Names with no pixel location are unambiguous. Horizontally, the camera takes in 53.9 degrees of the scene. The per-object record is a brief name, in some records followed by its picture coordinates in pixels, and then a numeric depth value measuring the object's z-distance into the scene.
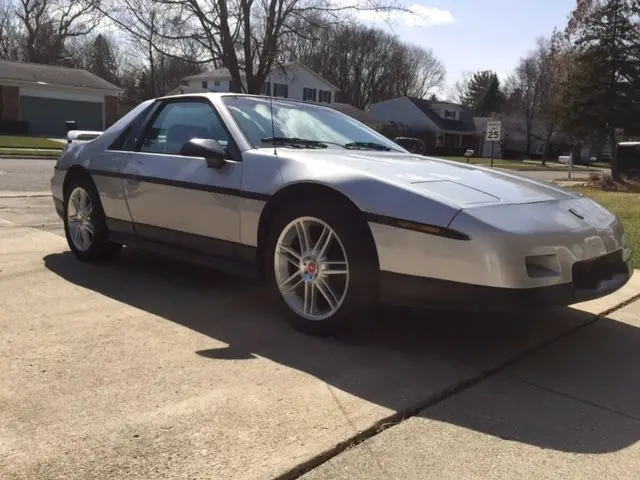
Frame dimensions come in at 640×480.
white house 56.42
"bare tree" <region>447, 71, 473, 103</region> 91.44
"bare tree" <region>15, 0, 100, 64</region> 55.31
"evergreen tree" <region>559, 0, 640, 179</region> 24.19
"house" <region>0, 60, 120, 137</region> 37.50
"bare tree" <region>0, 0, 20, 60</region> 60.06
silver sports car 3.16
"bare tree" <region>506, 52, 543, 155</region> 68.56
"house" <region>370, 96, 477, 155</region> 63.41
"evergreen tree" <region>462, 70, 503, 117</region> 79.50
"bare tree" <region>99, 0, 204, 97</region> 25.27
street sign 16.97
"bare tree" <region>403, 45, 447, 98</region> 81.86
